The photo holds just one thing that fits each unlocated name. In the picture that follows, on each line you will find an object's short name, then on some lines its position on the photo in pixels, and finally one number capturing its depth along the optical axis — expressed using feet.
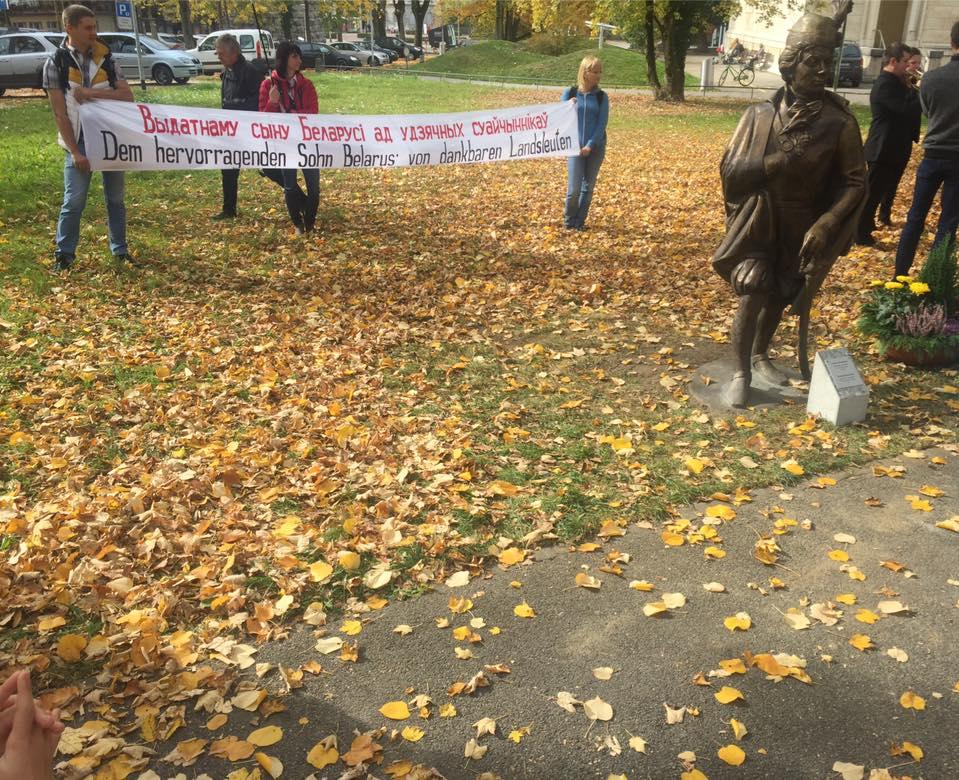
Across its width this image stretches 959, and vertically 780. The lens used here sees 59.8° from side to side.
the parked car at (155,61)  97.55
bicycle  108.27
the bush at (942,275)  20.85
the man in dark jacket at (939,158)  23.17
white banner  28.04
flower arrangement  20.38
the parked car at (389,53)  164.45
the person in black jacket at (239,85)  32.78
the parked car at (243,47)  112.57
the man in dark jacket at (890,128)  29.27
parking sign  88.00
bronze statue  15.53
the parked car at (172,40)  146.81
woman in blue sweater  32.71
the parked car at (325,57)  132.36
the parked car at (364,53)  151.64
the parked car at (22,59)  82.64
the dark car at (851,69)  102.89
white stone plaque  17.38
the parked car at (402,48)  177.01
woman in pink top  31.48
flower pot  20.33
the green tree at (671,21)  83.82
